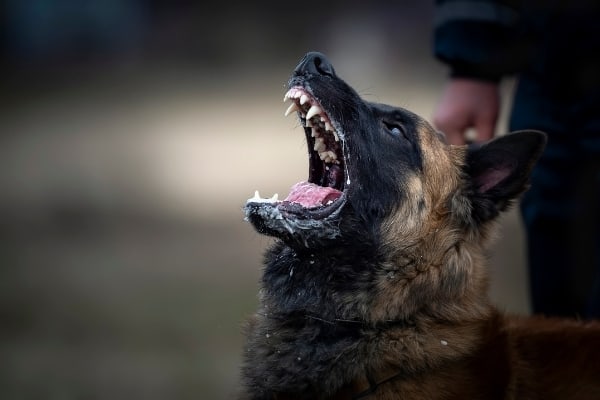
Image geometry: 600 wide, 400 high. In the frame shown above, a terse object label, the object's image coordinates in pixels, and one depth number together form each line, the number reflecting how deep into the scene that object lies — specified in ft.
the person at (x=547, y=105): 25.23
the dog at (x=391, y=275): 19.85
